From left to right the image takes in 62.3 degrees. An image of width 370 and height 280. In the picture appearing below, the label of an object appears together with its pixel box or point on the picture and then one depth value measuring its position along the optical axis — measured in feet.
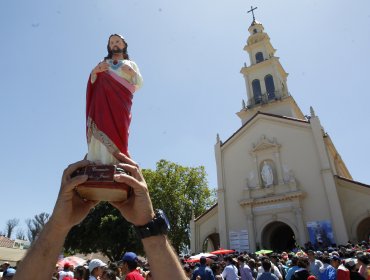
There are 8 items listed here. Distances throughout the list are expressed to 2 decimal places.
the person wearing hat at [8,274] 16.78
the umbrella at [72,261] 32.10
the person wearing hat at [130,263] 14.97
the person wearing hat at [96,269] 18.92
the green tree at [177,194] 103.76
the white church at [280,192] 66.39
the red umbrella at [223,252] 58.93
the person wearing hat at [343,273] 20.06
